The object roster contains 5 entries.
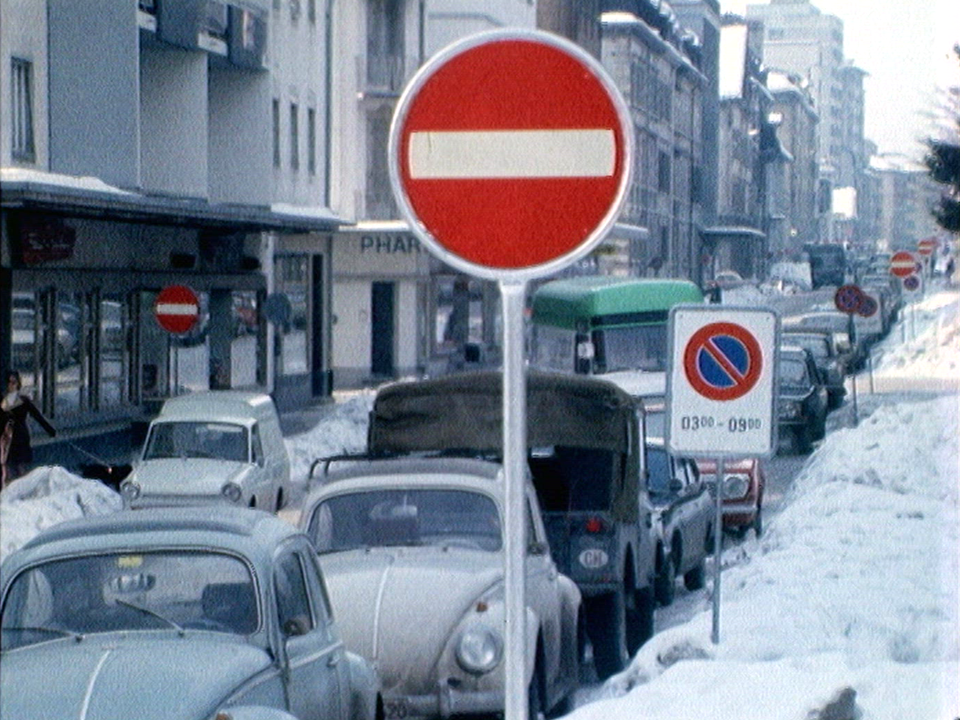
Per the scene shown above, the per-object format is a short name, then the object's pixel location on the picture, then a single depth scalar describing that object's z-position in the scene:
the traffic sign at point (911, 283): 52.09
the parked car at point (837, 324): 51.02
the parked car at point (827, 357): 41.03
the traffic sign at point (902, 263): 47.03
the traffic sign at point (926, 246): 63.91
